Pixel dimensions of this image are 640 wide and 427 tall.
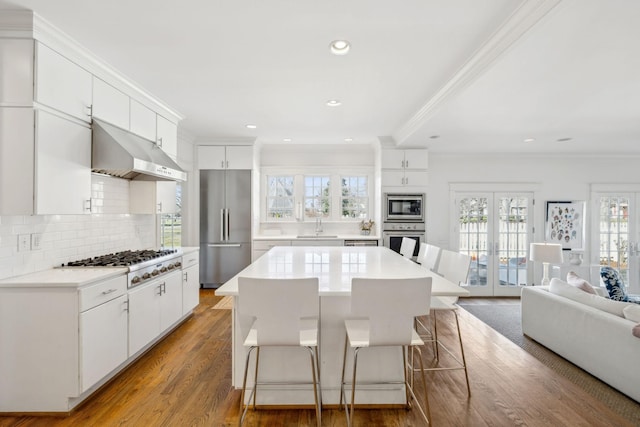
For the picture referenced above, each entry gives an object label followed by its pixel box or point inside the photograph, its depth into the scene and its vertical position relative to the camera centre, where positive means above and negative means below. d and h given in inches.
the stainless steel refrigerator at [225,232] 206.8 -12.9
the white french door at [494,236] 217.9 -14.4
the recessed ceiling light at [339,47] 91.4 +49.5
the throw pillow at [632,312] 93.1 -28.7
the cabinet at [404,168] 205.2 +30.2
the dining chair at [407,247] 146.6 -15.8
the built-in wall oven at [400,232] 203.6 -11.5
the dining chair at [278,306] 66.1 -19.7
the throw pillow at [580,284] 118.6 -26.2
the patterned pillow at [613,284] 118.6 -26.0
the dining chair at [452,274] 93.5 -19.2
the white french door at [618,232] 216.1 -11.1
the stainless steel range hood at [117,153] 101.7 +19.2
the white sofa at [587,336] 91.0 -40.4
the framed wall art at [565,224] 217.5 -5.7
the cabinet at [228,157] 207.9 +36.6
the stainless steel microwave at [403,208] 204.1 +4.1
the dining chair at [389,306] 66.5 -19.6
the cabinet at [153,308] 103.9 -35.9
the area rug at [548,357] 87.7 -52.8
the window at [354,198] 235.8 +11.8
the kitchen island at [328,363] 83.4 -39.6
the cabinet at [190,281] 142.1 -32.6
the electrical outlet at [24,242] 89.3 -9.2
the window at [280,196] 235.8 +12.5
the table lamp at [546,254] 159.0 -19.7
